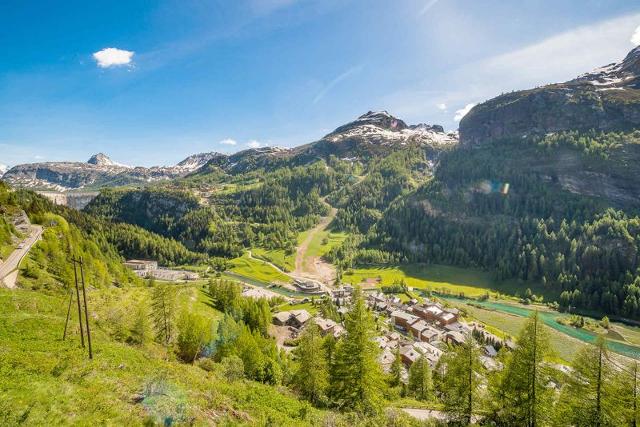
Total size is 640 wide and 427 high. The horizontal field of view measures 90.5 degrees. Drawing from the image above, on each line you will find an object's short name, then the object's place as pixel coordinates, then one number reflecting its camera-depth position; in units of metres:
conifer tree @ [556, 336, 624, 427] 25.70
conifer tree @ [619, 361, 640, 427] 24.77
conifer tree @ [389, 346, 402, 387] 57.22
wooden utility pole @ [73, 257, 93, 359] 25.55
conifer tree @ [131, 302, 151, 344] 39.94
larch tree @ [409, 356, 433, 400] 52.53
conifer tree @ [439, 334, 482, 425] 33.22
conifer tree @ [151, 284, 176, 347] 45.53
